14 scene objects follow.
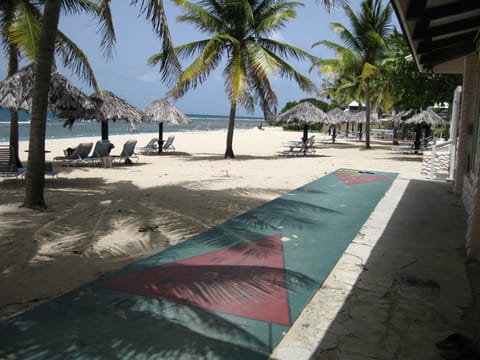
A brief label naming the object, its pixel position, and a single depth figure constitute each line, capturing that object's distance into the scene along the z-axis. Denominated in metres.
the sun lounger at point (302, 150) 18.71
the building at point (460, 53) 4.36
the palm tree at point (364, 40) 21.55
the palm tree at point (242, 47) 15.47
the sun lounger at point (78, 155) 13.12
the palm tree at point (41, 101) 6.30
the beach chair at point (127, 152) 14.16
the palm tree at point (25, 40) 9.43
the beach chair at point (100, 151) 13.51
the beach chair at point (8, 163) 9.77
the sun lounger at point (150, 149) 19.35
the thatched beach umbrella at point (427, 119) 19.23
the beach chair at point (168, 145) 20.11
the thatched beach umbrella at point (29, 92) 10.38
